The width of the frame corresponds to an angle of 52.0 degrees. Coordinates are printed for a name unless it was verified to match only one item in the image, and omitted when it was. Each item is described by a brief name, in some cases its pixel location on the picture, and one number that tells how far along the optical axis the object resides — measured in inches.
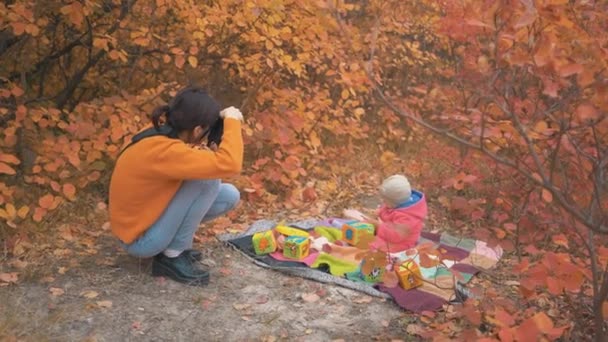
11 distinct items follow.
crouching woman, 125.0
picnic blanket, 138.0
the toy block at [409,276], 139.4
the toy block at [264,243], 158.2
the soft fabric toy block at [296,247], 155.0
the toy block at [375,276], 144.3
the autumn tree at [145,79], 163.9
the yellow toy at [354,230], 164.6
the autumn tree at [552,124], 81.1
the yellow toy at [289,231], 163.5
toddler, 162.9
